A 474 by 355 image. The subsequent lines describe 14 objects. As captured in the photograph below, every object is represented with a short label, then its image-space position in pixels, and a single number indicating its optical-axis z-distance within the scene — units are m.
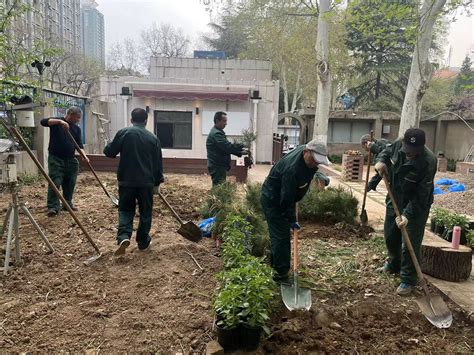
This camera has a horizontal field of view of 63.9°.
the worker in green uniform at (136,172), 4.36
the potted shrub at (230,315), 2.65
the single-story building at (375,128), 18.38
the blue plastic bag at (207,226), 5.43
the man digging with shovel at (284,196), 3.51
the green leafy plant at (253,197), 5.98
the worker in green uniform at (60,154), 5.93
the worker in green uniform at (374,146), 4.88
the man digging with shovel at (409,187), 3.72
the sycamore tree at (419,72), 11.38
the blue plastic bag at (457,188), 10.45
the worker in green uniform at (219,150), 6.43
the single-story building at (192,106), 15.70
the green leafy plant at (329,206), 6.39
